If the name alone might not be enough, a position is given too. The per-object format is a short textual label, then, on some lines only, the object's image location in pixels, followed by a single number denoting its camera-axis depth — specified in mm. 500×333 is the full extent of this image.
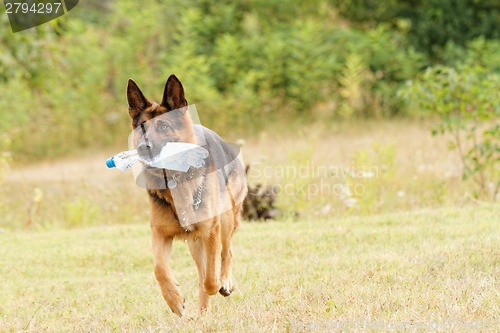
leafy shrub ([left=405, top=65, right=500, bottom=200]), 19531
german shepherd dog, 9555
